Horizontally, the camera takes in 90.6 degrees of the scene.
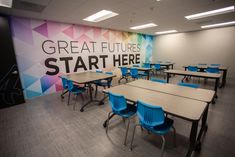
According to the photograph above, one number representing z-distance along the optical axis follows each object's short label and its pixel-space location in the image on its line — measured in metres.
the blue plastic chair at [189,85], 2.53
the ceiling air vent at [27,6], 2.66
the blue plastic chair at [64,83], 3.66
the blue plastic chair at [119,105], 1.94
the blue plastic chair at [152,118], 1.48
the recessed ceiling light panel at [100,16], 3.64
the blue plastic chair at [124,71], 5.82
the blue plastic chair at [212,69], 4.85
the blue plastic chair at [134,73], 5.36
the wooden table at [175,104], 1.44
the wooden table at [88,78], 3.22
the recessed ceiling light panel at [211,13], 3.57
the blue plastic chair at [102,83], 4.13
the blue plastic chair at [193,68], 5.44
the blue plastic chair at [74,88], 3.29
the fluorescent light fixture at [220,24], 5.40
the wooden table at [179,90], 1.95
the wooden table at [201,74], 3.59
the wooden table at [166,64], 6.97
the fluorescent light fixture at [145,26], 5.27
